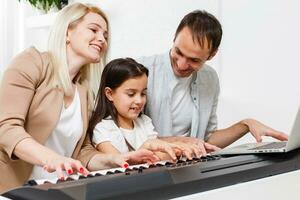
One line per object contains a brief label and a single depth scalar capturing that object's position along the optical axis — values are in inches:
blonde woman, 39.4
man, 51.5
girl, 48.4
